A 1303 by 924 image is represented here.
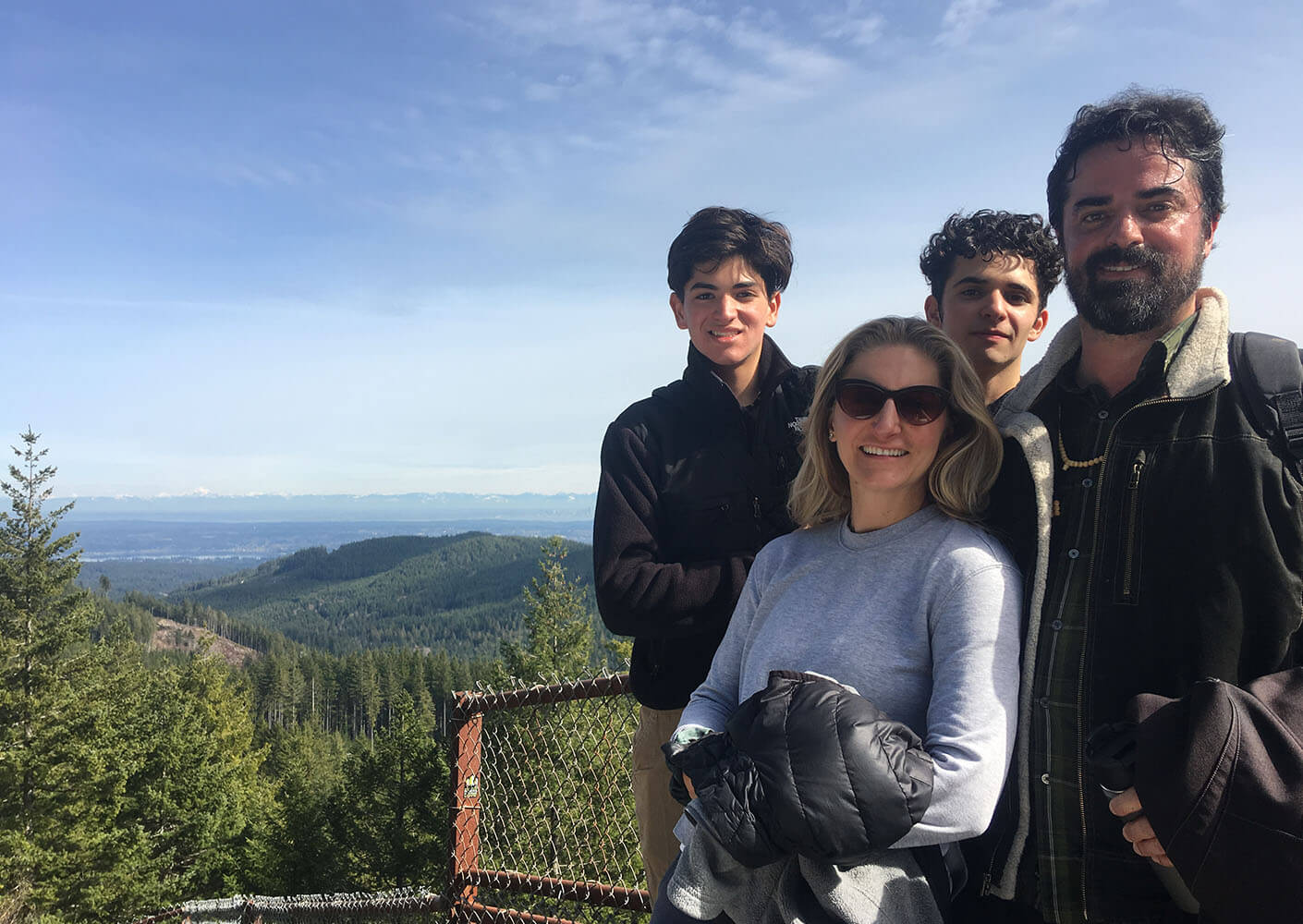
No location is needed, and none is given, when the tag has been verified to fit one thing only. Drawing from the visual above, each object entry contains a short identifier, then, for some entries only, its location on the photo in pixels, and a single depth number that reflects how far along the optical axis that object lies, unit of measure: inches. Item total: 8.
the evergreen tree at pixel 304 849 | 1403.8
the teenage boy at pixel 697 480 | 109.7
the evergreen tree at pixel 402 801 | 1135.6
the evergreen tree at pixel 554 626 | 1419.8
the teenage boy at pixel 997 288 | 132.8
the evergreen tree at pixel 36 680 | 1082.7
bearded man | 72.3
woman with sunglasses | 67.8
